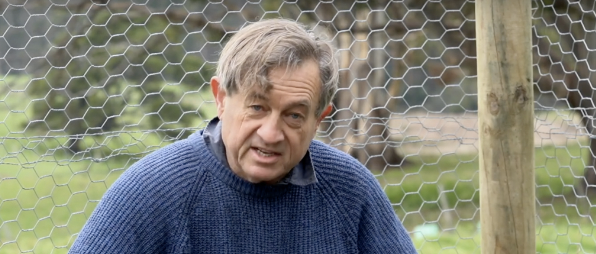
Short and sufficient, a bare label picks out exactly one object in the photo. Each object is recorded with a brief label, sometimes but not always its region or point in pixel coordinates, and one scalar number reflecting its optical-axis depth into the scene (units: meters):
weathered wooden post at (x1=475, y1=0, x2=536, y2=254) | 4.09
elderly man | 3.78
